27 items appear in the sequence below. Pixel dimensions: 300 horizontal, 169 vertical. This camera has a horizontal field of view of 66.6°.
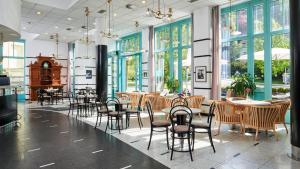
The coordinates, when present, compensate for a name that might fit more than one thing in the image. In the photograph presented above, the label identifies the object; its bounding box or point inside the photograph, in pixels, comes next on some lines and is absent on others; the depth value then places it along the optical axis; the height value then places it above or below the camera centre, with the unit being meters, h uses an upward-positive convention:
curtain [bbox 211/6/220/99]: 8.88 +1.28
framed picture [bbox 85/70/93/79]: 16.29 +0.92
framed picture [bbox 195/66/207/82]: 9.16 +0.50
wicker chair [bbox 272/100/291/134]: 5.64 -0.64
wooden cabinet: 15.61 +0.93
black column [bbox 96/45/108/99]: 11.12 +0.82
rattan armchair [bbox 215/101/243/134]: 5.95 -0.74
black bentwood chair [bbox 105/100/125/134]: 6.19 -0.73
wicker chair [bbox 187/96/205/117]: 8.30 -0.54
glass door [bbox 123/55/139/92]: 14.28 +0.91
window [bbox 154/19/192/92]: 10.66 +1.59
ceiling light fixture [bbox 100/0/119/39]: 8.40 +3.23
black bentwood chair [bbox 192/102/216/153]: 4.50 -0.79
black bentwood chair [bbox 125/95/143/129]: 6.73 -0.94
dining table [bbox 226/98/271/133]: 5.70 -0.51
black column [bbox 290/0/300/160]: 4.04 +0.18
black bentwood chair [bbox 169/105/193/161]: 4.18 -0.79
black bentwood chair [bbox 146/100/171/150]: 4.69 -0.78
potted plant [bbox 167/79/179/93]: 10.45 +0.01
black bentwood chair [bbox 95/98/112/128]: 6.71 -0.72
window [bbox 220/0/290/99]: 7.53 +1.46
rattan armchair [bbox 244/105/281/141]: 5.31 -0.74
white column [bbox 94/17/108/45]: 11.10 +2.86
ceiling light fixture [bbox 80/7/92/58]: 9.55 +3.35
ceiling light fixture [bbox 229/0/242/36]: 8.52 +2.77
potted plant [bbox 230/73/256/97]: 7.58 +0.02
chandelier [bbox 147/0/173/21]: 6.05 +1.95
